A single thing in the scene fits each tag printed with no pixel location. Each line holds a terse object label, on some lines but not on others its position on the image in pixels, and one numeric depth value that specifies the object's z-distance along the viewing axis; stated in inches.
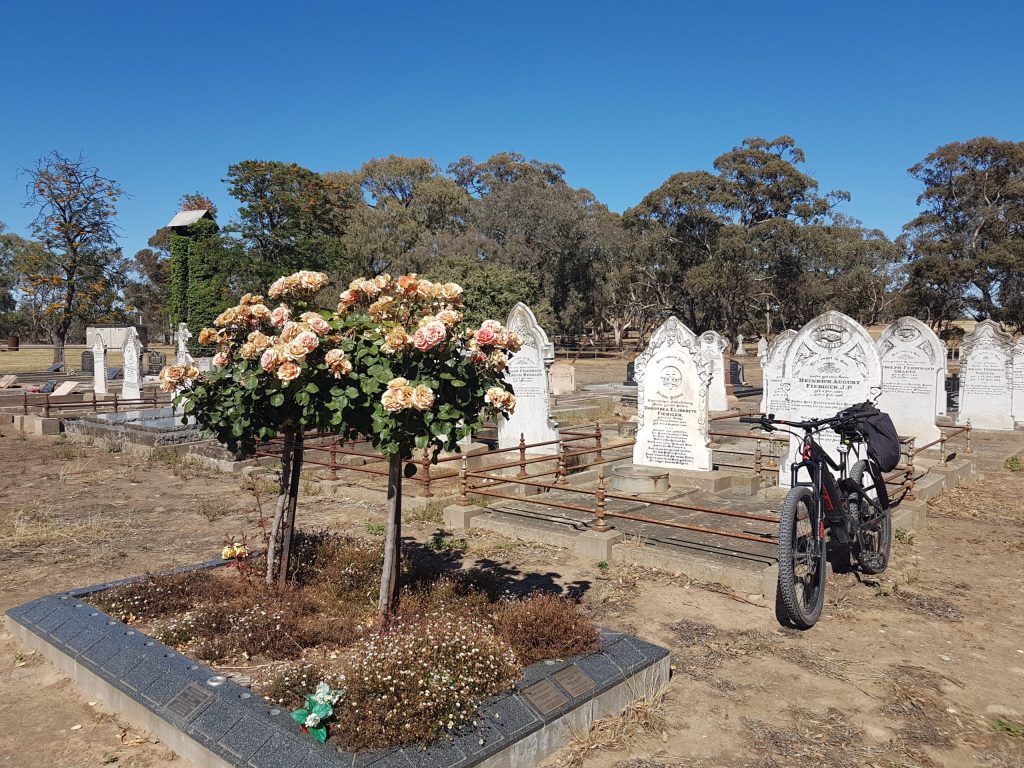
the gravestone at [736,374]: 1102.4
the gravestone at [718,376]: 817.5
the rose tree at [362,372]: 175.3
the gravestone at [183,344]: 1035.4
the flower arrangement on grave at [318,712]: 142.2
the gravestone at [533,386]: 504.1
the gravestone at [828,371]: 397.4
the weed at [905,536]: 339.3
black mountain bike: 221.9
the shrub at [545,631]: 179.3
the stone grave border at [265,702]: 140.6
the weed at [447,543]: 332.5
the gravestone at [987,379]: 695.1
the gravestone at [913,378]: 565.9
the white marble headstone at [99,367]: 1033.5
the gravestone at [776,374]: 432.1
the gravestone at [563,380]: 1054.3
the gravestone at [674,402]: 449.7
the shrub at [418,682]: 141.9
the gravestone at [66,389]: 948.0
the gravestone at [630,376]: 1136.5
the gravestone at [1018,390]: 728.3
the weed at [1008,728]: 171.9
